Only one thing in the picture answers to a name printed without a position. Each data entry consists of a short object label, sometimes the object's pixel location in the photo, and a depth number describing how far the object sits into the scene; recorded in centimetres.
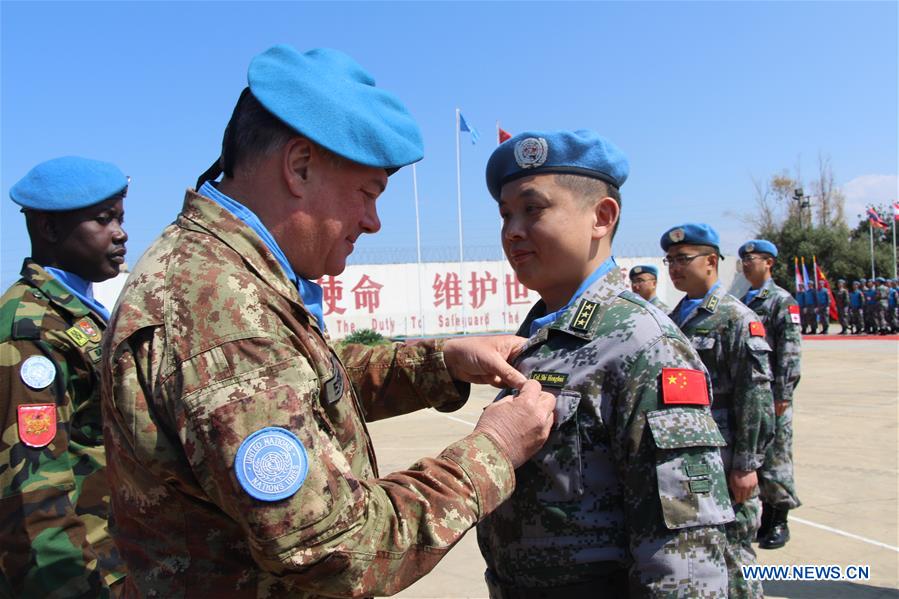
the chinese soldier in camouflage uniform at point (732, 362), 420
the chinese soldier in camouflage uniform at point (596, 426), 174
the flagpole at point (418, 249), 2303
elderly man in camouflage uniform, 117
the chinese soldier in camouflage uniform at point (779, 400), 514
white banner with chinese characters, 2244
